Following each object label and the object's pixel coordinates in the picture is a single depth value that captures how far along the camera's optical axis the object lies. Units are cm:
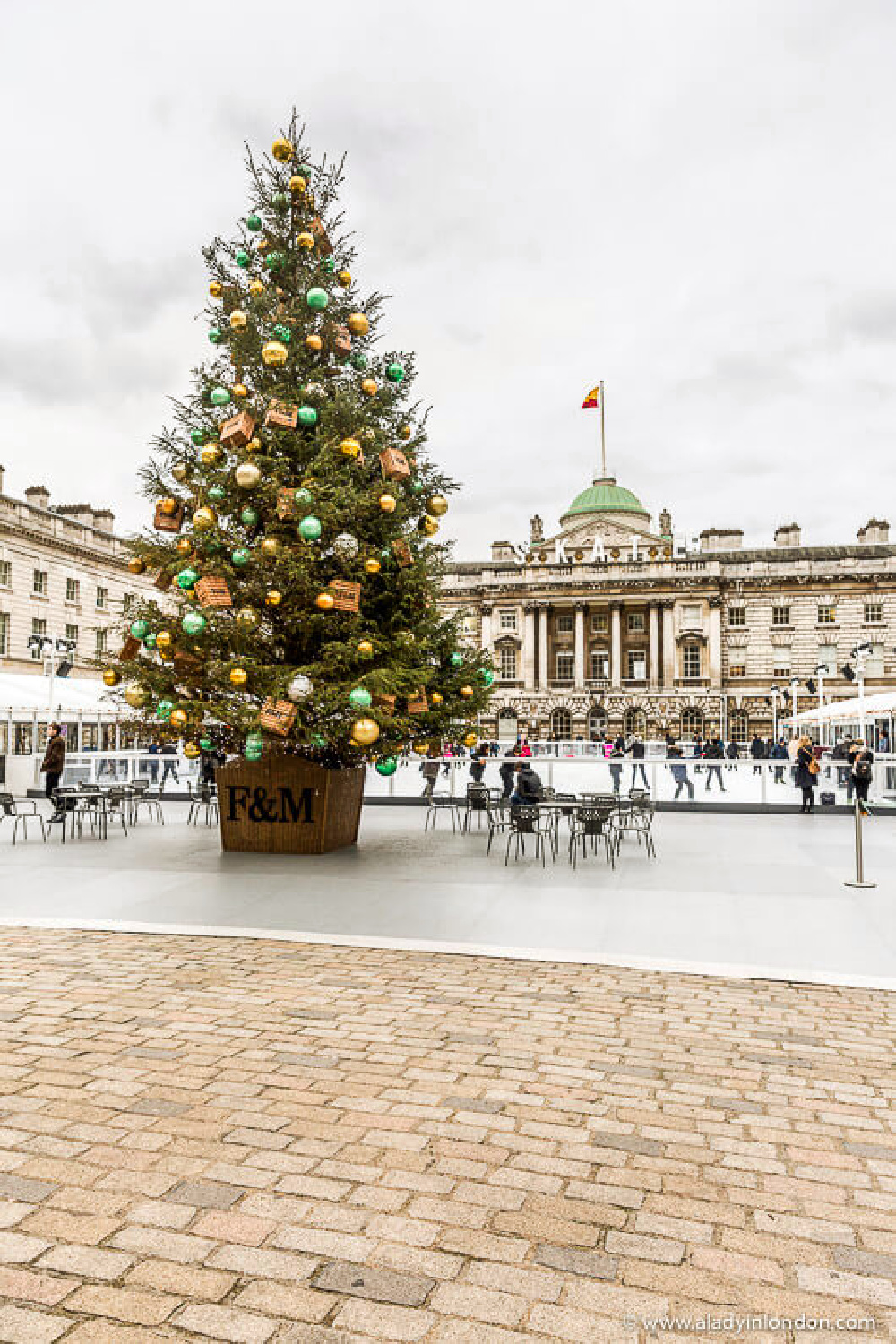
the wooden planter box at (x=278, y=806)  1249
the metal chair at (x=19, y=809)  1435
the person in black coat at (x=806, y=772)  1820
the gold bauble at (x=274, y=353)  1116
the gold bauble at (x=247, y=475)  1080
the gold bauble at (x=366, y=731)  1041
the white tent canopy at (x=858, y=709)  2222
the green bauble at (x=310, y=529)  1048
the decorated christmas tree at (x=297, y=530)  1107
